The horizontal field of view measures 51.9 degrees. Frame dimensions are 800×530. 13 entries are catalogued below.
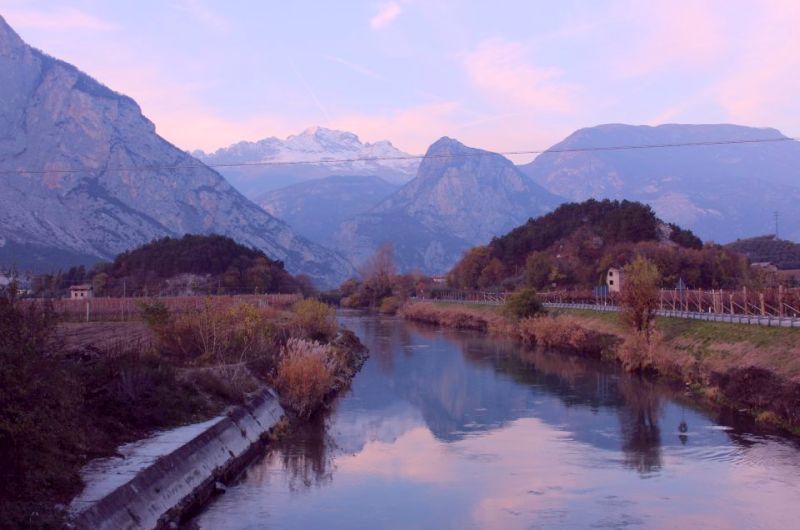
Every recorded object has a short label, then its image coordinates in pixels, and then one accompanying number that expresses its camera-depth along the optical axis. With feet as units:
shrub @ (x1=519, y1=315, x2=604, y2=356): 172.96
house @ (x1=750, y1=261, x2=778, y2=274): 273.95
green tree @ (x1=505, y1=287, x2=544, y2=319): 223.51
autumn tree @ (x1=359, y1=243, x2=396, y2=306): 458.50
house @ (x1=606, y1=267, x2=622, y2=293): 258.08
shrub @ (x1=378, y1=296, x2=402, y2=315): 397.19
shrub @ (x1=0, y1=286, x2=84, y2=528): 39.83
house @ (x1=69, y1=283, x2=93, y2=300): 297.33
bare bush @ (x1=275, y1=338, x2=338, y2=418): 96.43
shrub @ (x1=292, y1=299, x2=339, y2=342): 158.27
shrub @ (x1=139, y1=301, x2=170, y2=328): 103.45
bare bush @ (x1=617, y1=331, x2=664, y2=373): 132.87
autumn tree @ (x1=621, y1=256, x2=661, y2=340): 144.66
